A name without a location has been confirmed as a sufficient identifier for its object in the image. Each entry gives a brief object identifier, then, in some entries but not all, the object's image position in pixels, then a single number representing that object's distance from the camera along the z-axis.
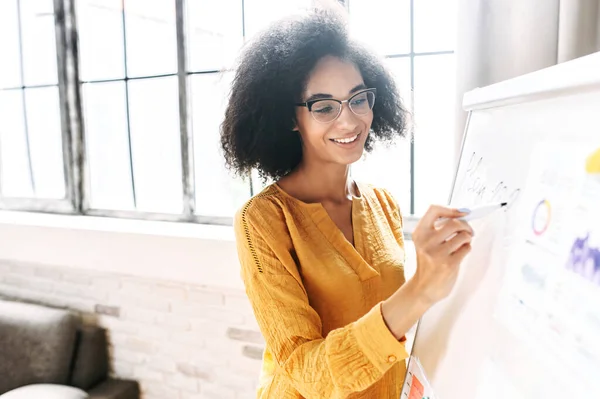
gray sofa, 2.31
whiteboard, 0.49
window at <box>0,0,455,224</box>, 2.07
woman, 0.87
